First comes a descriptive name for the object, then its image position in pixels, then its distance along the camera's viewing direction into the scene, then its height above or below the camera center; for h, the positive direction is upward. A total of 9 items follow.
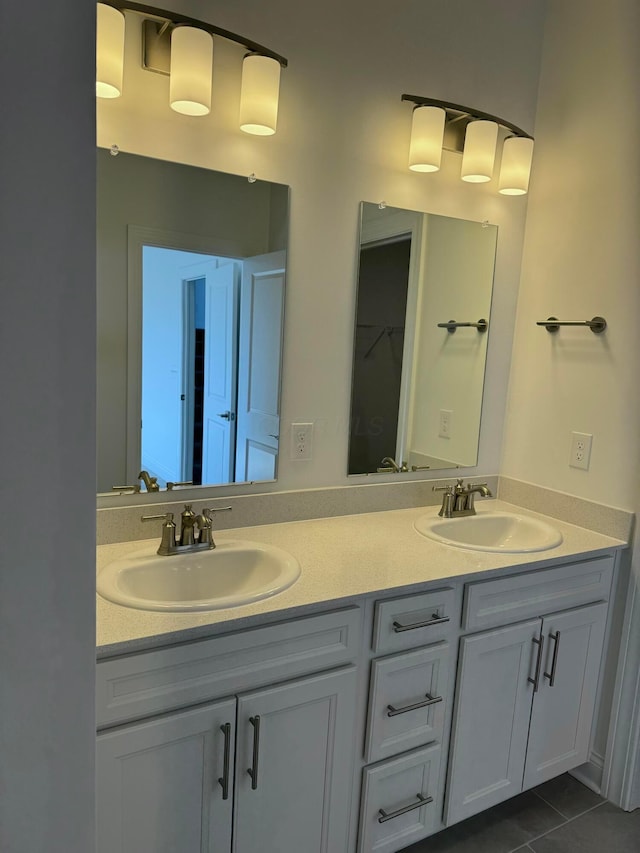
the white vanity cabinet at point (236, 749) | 1.17 -0.86
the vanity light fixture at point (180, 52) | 1.42 +0.69
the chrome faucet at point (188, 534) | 1.51 -0.51
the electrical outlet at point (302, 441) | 1.86 -0.31
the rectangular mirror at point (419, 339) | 1.95 +0.03
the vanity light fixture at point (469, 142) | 1.88 +0.68
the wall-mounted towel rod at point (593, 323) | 1.96 +0.11
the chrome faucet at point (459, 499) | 2.02 -0.50
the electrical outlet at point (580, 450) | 2.02 -0.31
